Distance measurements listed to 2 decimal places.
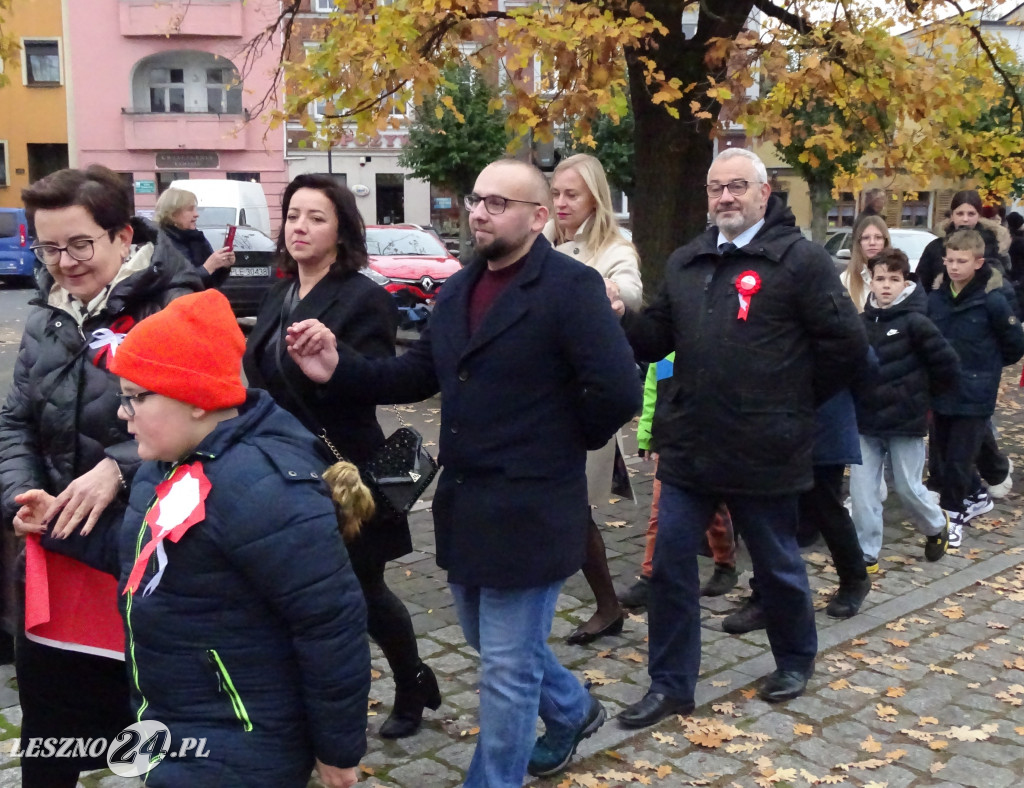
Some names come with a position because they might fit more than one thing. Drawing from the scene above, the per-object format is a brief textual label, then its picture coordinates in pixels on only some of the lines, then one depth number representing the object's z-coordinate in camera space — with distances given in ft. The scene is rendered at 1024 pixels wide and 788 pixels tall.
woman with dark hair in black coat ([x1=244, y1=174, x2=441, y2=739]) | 11.80
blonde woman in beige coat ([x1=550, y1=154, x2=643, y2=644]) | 14.75
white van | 76.23
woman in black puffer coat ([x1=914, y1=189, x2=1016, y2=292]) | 25.23
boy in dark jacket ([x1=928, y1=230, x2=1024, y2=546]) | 22.45
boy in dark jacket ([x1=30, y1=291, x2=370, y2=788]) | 7.45
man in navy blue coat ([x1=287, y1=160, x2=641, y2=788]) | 10.36
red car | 51.98
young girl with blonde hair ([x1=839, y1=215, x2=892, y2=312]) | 21.08
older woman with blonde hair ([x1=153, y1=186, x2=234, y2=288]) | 24.03
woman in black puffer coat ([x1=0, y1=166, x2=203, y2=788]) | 9.48
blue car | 86.69
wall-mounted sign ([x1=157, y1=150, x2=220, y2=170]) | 126.00
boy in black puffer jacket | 19.58
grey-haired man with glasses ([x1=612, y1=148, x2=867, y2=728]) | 13.48
